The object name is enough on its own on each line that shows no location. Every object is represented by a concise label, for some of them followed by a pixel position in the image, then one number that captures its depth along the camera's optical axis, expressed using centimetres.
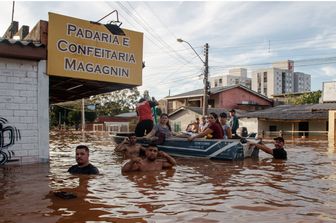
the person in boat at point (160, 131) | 1195
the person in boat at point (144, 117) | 1241
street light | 2675
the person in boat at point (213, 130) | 1119
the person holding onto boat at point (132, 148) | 1125
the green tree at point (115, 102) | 6078
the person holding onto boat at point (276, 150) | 1138
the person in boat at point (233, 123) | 1483
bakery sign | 938
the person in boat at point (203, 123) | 1577
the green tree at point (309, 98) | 5150
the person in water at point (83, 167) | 738
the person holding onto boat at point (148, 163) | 836
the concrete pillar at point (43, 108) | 934
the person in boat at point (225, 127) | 1225
